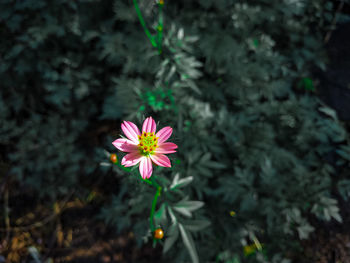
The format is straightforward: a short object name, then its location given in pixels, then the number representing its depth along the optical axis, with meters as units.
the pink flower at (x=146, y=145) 0.17
